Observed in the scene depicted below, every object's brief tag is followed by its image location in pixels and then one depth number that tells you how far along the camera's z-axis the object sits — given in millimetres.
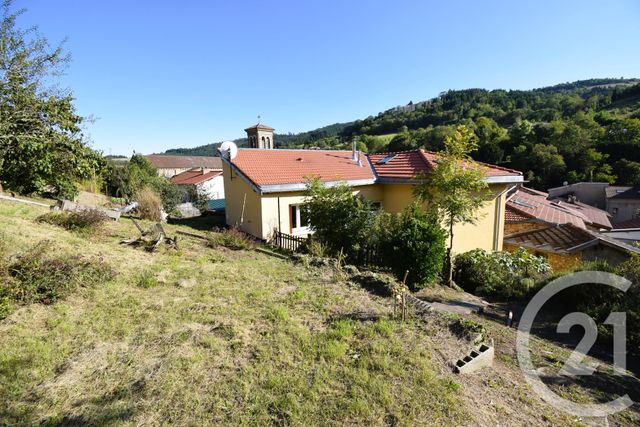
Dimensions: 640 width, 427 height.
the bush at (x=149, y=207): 14891
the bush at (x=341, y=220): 10133
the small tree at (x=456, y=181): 8984
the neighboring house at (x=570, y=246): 11102
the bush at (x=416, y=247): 8633
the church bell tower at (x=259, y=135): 23547
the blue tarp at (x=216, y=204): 23219
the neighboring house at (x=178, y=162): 65312
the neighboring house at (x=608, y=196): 36500
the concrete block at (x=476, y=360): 4148
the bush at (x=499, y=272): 8953
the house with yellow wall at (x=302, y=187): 12680
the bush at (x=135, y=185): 20031
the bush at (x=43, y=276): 4953
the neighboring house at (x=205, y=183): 28688
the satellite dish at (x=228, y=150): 14125
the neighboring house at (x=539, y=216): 17406
